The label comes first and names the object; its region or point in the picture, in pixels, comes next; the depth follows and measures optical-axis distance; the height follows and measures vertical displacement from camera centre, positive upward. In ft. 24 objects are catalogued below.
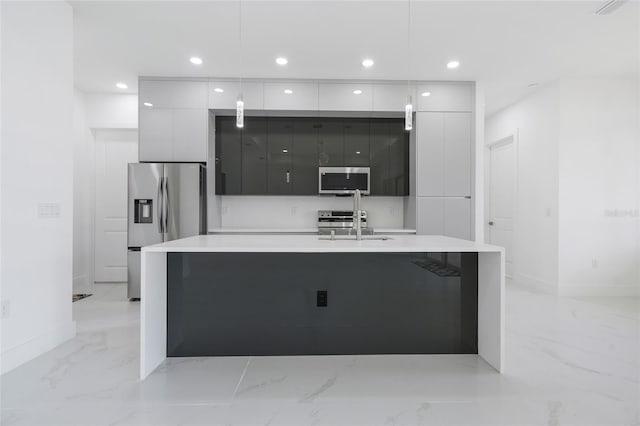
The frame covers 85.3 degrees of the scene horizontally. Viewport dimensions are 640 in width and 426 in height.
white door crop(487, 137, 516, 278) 17.65 +0.83
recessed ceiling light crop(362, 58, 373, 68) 12.50 +5.40
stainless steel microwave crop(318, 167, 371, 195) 14.84 +1.30
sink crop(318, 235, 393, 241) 8.89 -0.73
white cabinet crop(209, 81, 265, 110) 13.96 +4.68
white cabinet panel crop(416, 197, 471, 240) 14.25 -0.22
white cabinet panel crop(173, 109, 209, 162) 13.85 +3.03
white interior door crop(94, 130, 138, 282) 16.08 +0.09
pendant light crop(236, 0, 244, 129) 8.24 +2.36
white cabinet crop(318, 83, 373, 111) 14.20 +4.65
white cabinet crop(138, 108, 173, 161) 13.75 +2.98
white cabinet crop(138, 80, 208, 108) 13.82 +4.66
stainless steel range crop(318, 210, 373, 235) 15.43 -0.39
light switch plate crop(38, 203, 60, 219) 8.14 -0.01
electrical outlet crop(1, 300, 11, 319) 7.23 -2.08
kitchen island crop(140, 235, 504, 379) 7.96 -2.13
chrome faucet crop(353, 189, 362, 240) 8.59 -0.21
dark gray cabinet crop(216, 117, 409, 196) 14.80 +2.52
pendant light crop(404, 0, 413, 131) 8.38 +5.42
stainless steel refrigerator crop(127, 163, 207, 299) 13.15 +0.15
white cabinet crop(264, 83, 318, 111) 14.10 +4.67
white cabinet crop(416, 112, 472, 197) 14.29 +2.35
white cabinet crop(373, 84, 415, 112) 14.21 +4.65
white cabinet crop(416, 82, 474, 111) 14.35 +4.78
